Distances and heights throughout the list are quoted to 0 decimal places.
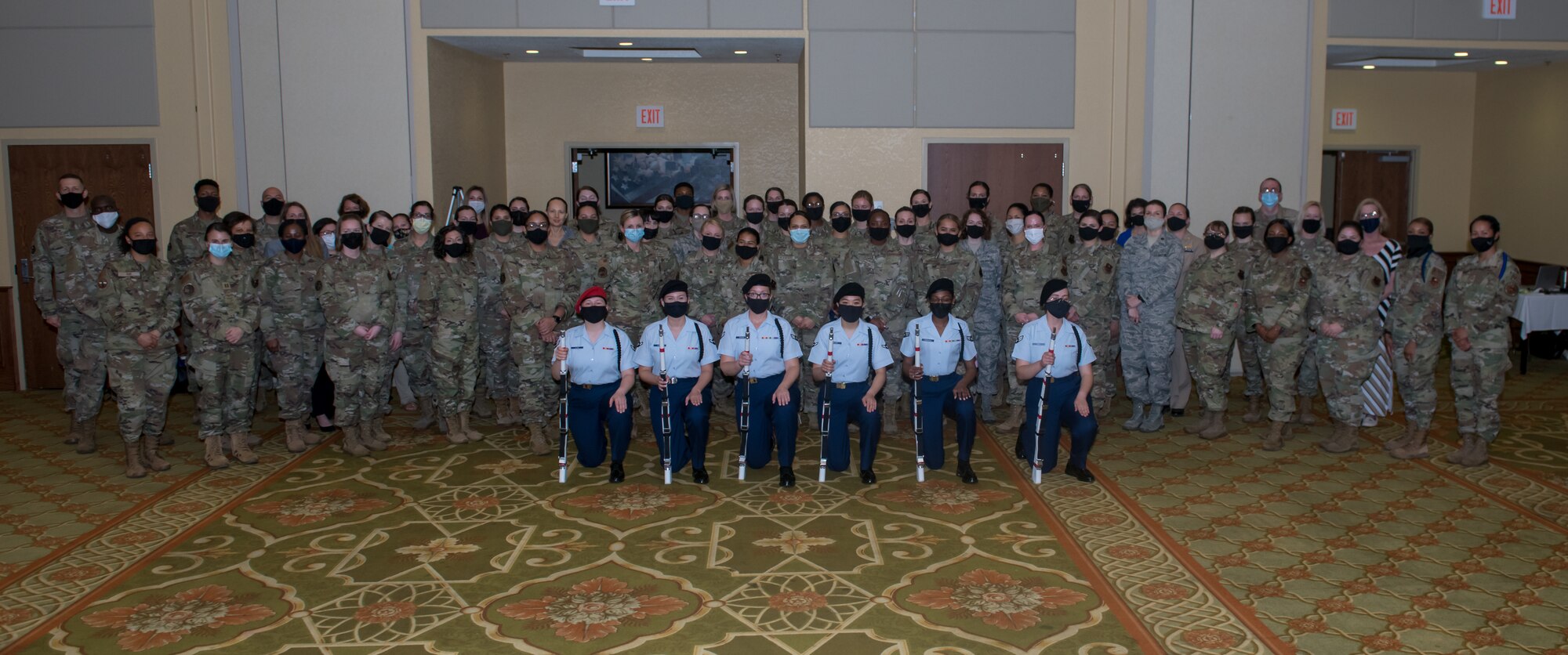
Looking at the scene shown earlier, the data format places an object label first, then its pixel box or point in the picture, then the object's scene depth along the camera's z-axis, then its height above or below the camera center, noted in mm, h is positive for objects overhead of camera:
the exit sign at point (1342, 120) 14656 +1337
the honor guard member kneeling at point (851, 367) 6895 -938
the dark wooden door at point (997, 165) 11258 +580
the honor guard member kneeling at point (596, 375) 6984 -1012
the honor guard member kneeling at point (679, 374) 6992 -994
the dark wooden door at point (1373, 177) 14742 +564
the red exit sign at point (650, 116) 13180 +1289
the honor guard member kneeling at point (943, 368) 6992 -966
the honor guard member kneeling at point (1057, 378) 6906 -1024
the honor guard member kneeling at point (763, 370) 6906 -964
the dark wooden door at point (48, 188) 10422 +353
